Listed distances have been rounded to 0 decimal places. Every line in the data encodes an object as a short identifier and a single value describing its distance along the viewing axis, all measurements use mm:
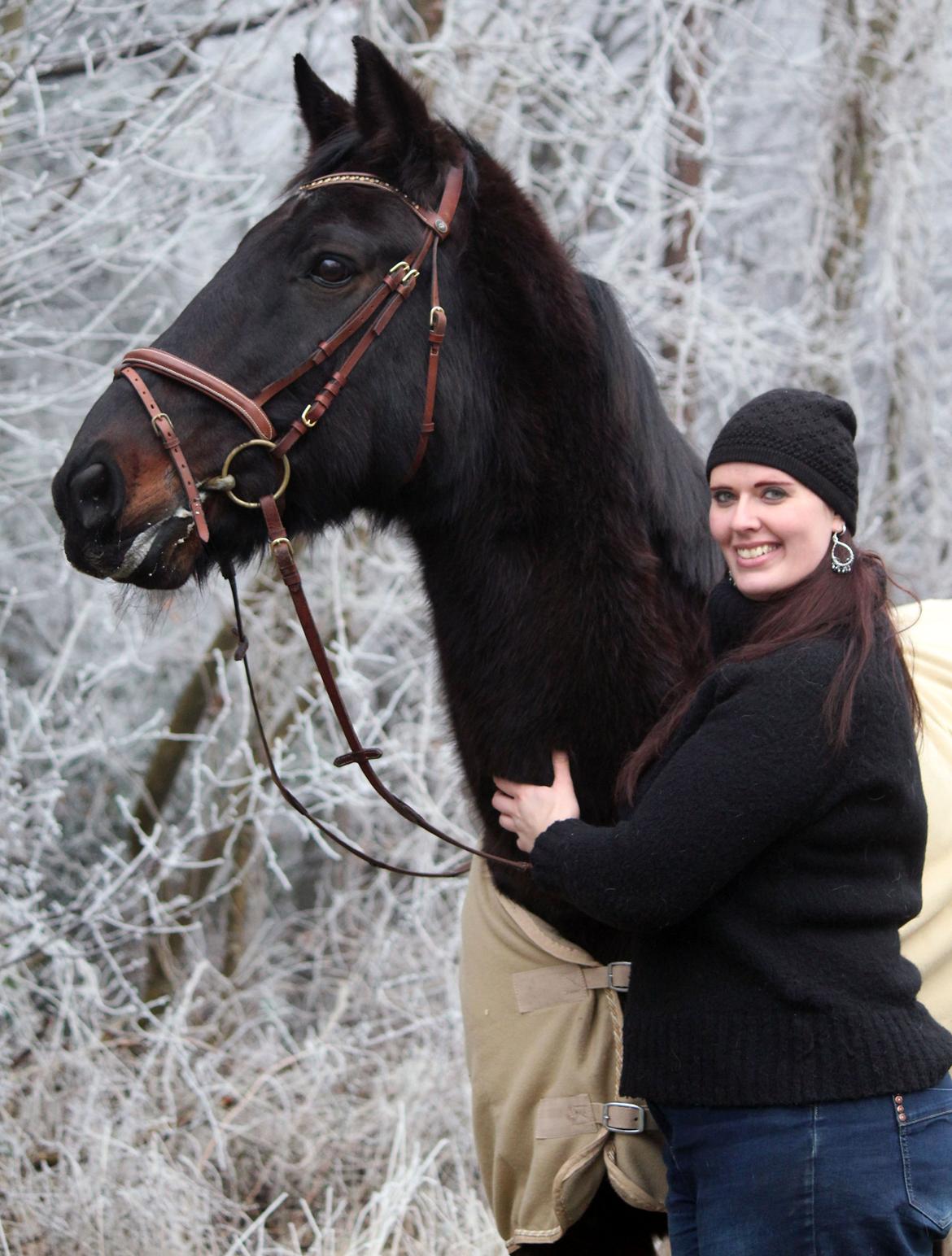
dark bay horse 4448
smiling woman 4125
